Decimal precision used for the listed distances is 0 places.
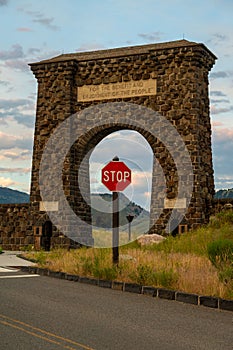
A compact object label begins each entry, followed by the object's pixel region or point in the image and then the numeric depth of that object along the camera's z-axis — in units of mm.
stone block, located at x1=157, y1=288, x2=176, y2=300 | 11242
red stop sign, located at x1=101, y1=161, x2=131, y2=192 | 14695
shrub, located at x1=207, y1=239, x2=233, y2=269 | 13262
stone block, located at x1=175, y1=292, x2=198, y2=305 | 10723
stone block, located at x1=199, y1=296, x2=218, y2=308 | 10344
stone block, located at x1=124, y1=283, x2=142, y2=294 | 12095
